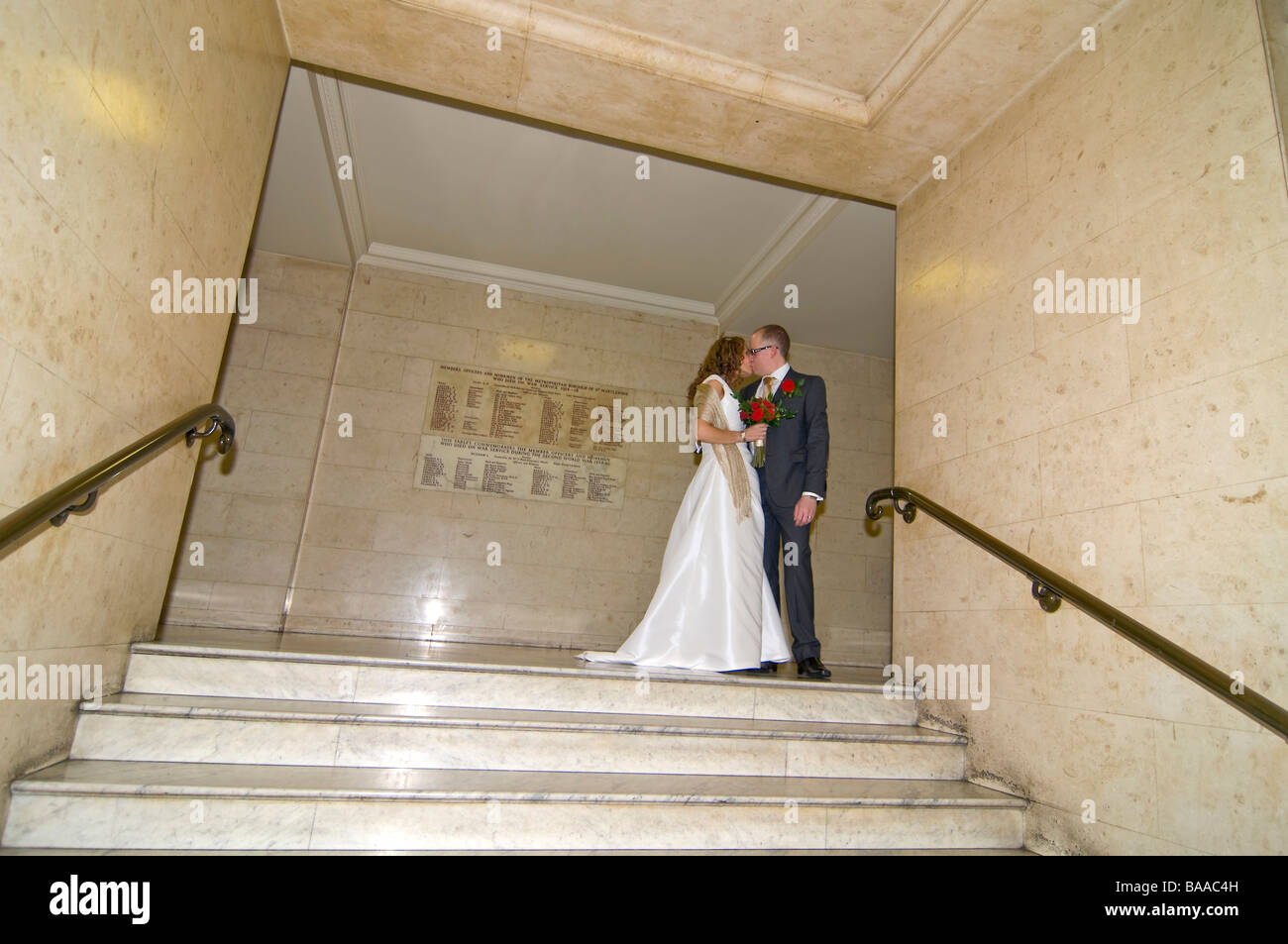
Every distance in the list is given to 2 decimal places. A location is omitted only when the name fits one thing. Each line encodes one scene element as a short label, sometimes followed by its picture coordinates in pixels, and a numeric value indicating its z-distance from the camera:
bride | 3.91
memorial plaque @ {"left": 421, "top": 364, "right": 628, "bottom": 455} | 7.09
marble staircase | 2.13
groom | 4.04
